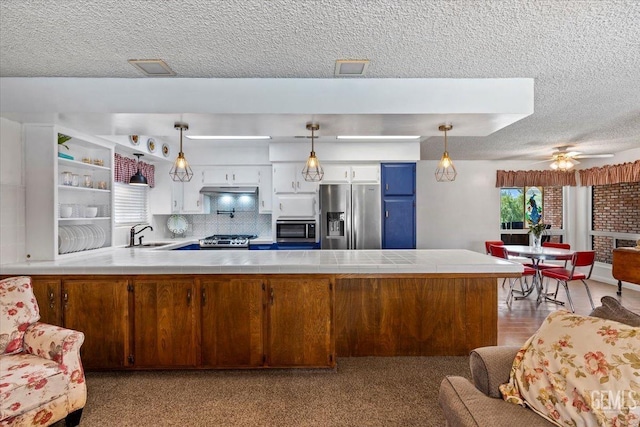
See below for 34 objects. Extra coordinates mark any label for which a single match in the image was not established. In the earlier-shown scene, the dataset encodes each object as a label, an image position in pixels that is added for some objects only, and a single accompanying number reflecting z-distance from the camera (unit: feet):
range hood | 17.46
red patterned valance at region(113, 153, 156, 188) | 14.11
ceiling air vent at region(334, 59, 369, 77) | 7.54
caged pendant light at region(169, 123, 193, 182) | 9.84
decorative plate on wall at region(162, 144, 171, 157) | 16.73
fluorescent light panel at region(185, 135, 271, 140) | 15.40
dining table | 14.44
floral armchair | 5.76
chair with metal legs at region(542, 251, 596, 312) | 14.20
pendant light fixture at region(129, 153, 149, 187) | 14.30
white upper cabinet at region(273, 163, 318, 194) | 16.94
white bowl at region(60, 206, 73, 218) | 10.35
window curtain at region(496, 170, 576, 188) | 21.59
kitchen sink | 15.62
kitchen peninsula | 8.55
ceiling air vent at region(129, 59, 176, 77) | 7.51
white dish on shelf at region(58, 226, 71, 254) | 10.24
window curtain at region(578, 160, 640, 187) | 17.57
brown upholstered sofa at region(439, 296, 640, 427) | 4.02
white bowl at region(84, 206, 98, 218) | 11.31
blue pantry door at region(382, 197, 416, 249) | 16.71
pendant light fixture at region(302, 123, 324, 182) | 10.05
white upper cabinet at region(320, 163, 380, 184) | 16.75
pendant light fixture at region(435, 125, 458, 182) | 10.08
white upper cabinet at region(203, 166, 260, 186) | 17.88
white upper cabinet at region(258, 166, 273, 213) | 17.72
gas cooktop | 16.62
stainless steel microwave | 16.71
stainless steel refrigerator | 16.58
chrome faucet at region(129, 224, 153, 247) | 15.65
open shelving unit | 9.65
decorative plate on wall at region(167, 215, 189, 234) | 18.42
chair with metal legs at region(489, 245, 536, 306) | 15.55
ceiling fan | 16.03
